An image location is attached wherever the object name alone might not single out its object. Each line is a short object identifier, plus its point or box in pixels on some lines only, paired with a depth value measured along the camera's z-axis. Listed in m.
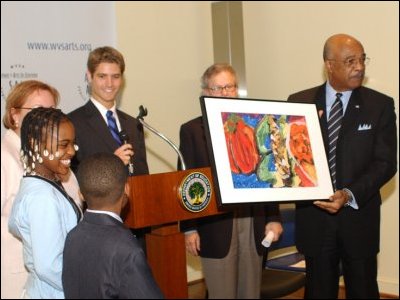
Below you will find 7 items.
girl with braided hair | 2.16
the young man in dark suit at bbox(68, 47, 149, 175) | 3.13
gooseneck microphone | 2.89
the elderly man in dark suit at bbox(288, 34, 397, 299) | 3.26
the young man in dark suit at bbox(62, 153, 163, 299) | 1.83
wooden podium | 2.61
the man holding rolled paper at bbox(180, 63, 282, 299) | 3.28
